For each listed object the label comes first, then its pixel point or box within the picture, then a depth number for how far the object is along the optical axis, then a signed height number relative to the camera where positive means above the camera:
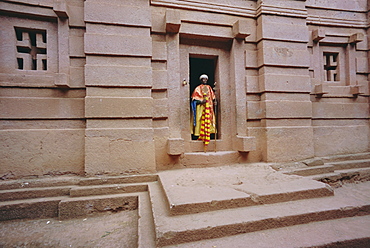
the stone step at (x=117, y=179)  3.71 -1.09
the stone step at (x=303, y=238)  2.14 -1.40
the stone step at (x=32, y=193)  3.45 -1.23
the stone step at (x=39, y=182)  3.53 -1.06
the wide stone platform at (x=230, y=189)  2.65 -1.07
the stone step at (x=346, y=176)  4.31 -1.33
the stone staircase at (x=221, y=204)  2.25 -1.24
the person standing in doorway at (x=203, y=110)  4.93 +0.40
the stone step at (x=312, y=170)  4.28 -1.13
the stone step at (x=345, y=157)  5.06 -1.00
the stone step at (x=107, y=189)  3.57 -1.23
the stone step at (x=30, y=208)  3.35 -1.47
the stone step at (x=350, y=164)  4.93 -1.15
